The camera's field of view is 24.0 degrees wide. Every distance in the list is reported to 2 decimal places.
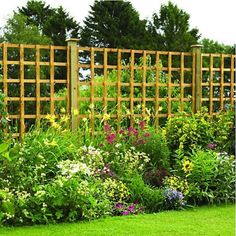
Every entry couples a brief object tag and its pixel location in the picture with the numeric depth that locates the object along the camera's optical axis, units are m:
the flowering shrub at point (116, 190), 5.30
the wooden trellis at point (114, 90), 6.72
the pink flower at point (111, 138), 6.13
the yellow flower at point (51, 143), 5.22
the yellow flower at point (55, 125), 6.01
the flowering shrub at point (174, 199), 5.40
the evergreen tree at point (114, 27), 22.44
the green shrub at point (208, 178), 5.64
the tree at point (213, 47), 25.70
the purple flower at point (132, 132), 6.41
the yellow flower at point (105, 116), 6.55
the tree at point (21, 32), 22.39
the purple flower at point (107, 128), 6.44
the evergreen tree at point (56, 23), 23.06
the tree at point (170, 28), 23.58
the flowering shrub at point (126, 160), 5.79
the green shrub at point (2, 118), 5.52
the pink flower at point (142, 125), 6.57
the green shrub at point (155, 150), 6.16
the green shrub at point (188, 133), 6.39
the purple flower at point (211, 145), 6.29
